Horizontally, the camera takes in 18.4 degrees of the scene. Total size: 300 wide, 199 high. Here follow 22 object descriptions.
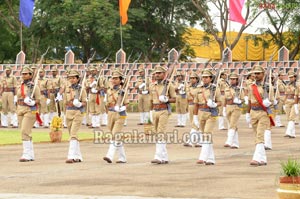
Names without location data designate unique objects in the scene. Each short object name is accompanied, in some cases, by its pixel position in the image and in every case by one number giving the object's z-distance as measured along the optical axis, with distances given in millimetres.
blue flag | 43875
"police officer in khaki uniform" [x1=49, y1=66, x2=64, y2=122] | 35375
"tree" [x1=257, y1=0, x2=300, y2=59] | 57566
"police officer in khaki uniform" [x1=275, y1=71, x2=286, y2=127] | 34294
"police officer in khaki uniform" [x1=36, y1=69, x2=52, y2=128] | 34812
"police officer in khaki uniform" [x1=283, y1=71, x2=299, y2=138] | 29109
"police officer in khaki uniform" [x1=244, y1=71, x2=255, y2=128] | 21383
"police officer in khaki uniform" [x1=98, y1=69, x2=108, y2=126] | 35406
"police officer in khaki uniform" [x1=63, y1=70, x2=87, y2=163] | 21391
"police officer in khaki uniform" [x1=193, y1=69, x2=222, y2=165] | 21188
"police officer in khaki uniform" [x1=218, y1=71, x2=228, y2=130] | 28422
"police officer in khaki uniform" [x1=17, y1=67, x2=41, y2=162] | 21734
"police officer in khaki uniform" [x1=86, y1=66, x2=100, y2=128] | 34688
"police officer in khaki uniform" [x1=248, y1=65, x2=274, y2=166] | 20000
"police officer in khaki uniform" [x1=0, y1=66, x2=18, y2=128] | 35469
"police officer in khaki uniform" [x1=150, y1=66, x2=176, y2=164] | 20906
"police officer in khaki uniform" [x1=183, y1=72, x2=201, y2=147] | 24188
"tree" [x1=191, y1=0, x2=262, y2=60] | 56938
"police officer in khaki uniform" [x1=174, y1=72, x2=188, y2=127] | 35562
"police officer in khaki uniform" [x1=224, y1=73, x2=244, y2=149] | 25672
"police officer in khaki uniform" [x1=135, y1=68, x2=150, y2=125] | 35531
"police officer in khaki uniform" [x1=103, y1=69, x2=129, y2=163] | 20875
